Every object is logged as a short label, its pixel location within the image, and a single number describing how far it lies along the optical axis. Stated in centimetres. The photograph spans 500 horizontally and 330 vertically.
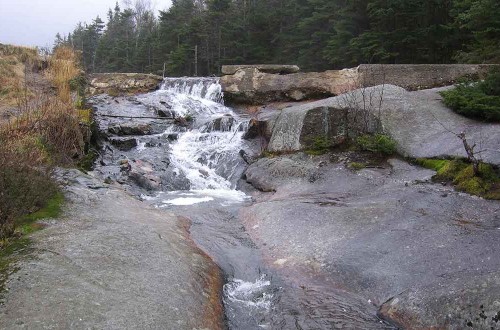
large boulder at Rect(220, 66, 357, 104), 1590
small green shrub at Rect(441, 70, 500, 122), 923
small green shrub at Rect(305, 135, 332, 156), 1026
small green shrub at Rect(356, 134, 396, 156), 931
